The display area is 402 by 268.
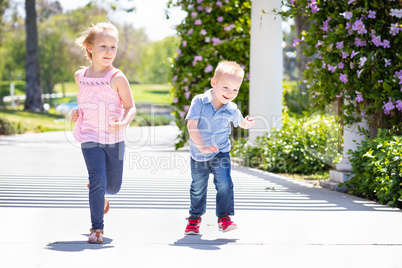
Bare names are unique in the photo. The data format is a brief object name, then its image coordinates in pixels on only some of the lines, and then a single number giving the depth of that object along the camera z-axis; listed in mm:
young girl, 7231
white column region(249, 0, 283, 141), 16926
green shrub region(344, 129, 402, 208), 9757
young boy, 7523
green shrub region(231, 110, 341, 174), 15524
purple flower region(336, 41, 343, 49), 11404
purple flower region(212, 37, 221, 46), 20521
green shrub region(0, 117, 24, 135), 32954
